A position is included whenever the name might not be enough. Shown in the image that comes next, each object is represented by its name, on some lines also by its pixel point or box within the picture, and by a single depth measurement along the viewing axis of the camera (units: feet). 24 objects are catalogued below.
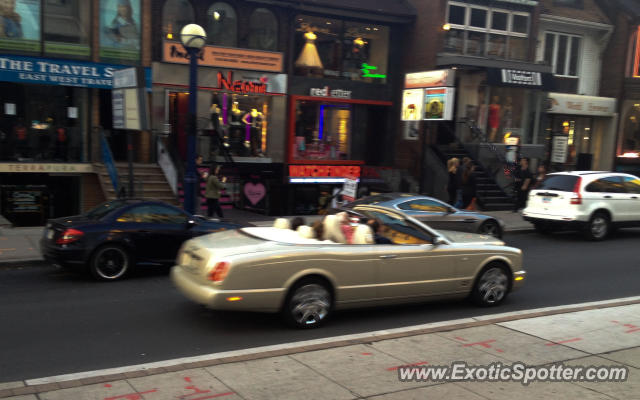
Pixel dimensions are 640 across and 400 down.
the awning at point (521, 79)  71.67
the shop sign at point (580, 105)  85.35
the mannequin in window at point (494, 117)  77.71
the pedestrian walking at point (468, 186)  56.08
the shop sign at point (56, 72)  54.39
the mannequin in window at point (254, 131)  69.00
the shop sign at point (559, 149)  85.61
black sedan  30.53
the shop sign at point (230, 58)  62.54
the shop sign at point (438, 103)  59.11
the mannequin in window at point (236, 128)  67.87
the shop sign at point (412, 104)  63.52
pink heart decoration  60.90
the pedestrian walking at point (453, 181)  58.18
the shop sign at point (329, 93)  72.43
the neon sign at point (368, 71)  77.41
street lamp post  42.22
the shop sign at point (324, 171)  69.10
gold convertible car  22.20
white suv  48.91
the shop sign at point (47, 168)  55.88
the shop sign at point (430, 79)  59.47
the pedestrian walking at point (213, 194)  50.16
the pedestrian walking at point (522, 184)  63.57
